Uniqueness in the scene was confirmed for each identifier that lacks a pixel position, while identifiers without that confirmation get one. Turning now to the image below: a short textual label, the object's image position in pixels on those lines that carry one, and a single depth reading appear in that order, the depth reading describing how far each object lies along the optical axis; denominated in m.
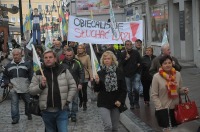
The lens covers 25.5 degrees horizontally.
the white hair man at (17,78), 9.57
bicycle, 12.83
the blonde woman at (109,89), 6.94
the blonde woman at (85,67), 11.08
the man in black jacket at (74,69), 9.77
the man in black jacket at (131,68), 10.66
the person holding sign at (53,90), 6.19
